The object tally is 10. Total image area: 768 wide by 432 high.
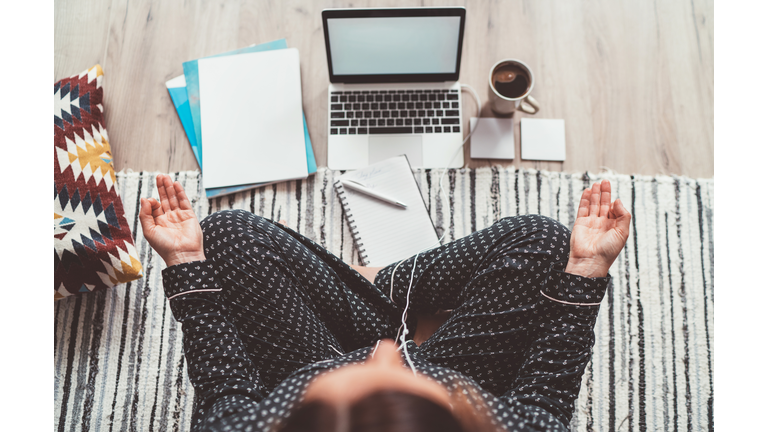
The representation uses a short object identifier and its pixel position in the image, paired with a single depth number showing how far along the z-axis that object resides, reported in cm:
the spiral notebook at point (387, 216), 99
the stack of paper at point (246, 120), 104
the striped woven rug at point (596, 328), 100
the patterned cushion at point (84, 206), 91
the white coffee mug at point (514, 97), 94
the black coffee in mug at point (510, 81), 96
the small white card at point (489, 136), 105
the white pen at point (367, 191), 100
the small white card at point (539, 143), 106
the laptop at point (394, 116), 102
